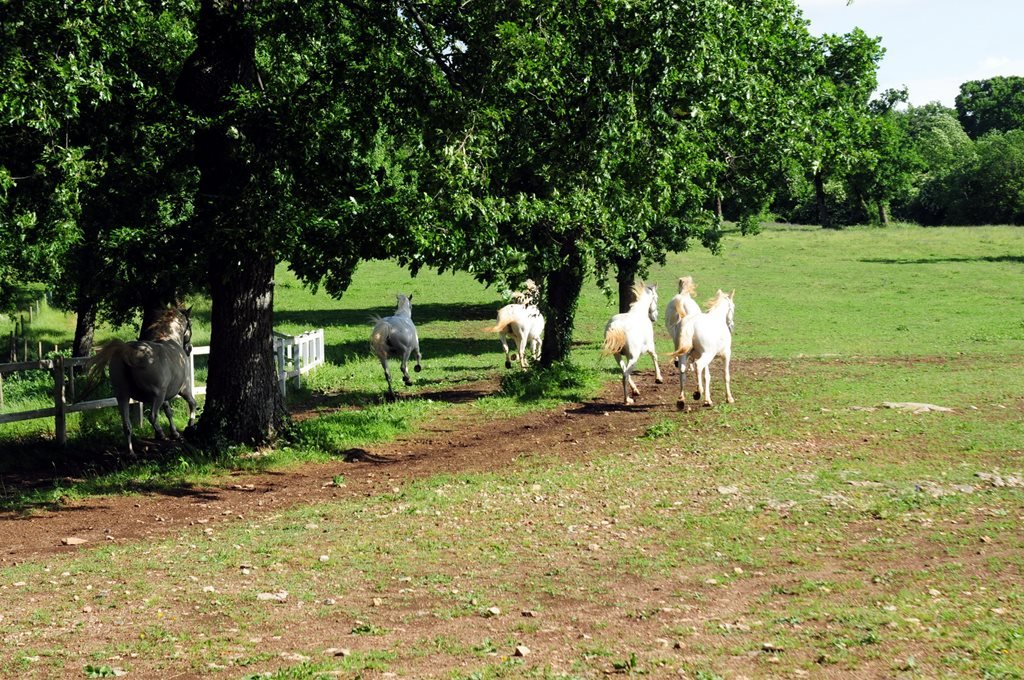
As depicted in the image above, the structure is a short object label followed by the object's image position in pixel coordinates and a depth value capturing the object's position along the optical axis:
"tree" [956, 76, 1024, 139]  142.00
